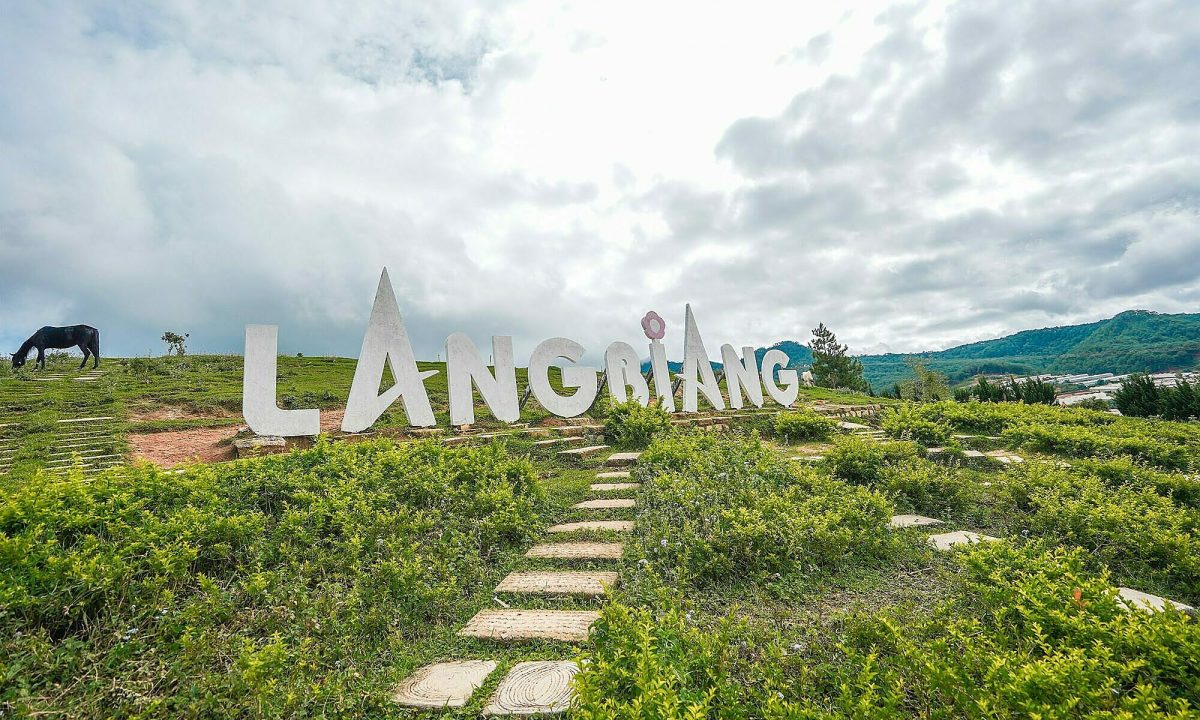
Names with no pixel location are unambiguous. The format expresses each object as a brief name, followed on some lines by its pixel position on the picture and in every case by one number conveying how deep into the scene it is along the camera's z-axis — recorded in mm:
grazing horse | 13355
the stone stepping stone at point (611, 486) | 6009
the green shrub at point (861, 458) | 6312
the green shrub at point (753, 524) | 3877
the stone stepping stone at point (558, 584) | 3686
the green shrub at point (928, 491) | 5379
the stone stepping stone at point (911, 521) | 4805
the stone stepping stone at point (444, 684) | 2602
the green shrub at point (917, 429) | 8500
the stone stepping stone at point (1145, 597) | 3203
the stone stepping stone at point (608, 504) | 5414
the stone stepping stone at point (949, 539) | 4332
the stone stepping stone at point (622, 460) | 7262
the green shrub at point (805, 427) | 9477
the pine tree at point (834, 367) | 32344
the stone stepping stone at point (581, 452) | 7758
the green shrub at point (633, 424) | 8297
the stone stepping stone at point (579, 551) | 4168
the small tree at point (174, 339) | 19688
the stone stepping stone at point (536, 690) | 2430
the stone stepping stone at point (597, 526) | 4719
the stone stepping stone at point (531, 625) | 3141
